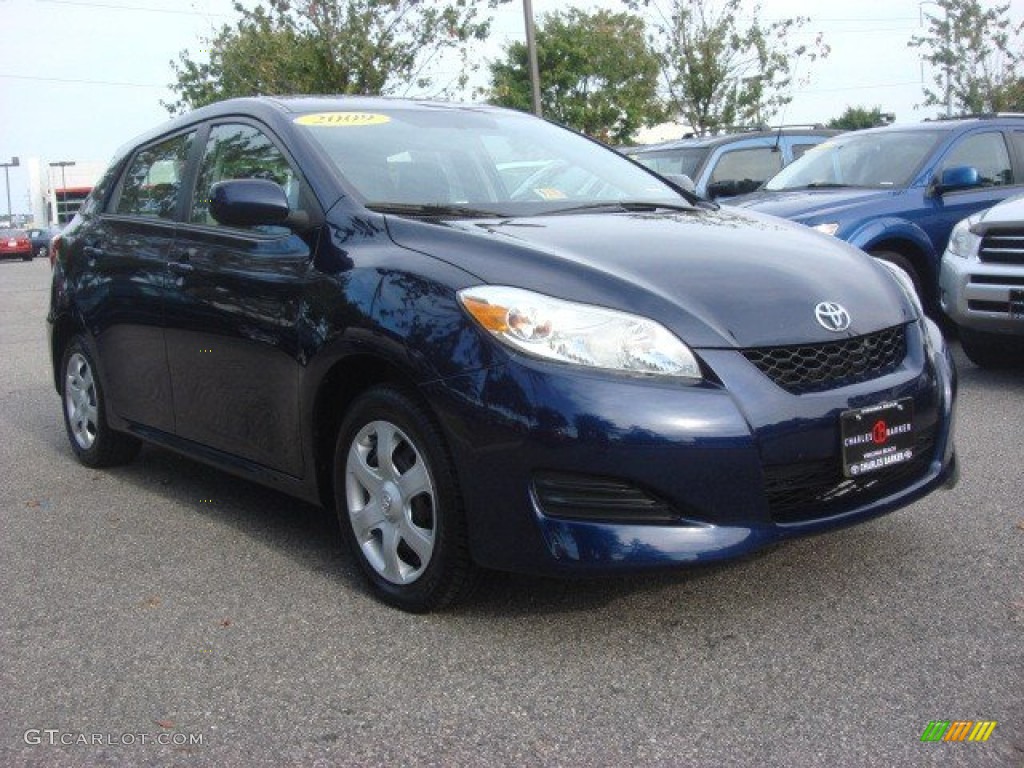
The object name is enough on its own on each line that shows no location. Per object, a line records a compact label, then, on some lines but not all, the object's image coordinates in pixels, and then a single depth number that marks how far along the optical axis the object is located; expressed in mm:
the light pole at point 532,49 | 20172
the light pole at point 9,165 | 108062
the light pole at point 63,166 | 95850
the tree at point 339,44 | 26094
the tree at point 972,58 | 37000
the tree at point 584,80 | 41906
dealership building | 99812
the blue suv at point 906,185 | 8781
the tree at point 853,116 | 69462
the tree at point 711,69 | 28500
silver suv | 7430
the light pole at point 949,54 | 37562
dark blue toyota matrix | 3369
